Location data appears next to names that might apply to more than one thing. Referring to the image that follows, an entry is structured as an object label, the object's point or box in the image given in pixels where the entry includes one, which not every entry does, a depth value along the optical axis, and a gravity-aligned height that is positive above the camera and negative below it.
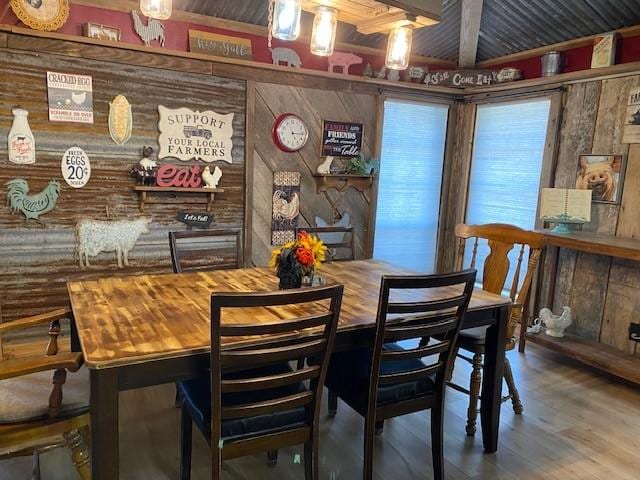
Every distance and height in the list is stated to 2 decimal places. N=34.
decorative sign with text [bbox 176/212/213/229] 3.47 -0.38
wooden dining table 1.42 -0.56
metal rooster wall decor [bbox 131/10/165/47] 3.23 +0.92
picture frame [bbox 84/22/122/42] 3.04 +0.83
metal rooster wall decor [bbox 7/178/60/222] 2.94 -0.25
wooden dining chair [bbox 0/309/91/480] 1.49 -0.82
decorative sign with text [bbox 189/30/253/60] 3.43 +0.90
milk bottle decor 2.89 +0.11
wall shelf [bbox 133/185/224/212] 3.27 -0.19
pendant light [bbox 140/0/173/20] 1.80 +0.59
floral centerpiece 2.08 -0.38
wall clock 3.73 +0.31
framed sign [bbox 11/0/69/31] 2.81 +0.87
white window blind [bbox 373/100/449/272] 4.34 -0.04
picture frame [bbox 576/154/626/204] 3.40 +0.10
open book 3.47 -0.14
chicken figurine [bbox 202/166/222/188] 3.48 -0.07
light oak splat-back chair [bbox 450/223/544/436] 2.35 -0.53
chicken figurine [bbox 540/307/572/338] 3.49 -0.99
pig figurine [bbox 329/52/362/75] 3.99 +0.97
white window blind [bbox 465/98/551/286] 3.97 +0.17
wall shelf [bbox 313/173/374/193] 3.96 -0.06
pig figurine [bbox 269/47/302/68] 3.71 +0.90
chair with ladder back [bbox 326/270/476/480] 1.75 -0.78
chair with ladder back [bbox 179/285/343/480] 1.46 -0.70
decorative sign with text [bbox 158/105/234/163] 3.33 +0.23
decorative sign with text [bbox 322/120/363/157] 3.96 +0.30
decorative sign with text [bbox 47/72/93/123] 2.96 +0.39
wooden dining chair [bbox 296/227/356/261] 3.01 -0.42
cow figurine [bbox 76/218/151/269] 3.17 -0.50
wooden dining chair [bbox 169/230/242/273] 2.60 -0.51
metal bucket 3.72 +0.96
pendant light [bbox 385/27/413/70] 2.11 +0.58
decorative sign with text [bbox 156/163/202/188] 3.33 -0.07
